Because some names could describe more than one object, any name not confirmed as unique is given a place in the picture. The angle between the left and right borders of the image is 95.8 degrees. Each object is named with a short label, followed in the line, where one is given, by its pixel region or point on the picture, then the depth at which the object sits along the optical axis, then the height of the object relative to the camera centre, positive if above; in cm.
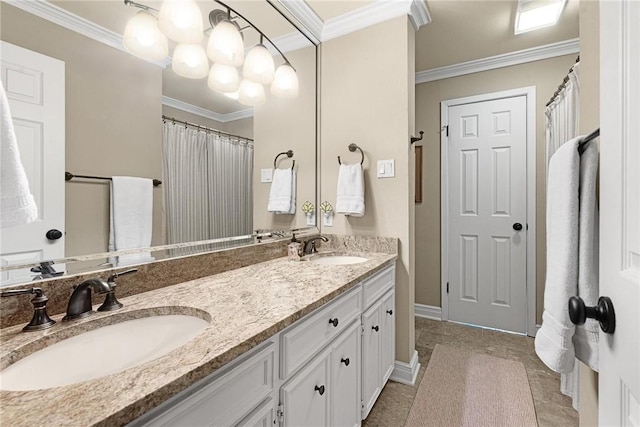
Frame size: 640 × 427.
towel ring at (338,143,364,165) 208 +46
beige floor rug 159 -113
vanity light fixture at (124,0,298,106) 115 +79
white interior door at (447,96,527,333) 261 -1
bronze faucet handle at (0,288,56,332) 76 -27
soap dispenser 178 -24
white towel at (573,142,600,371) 67 -9
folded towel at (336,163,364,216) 198 +15
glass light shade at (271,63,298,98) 193 +87
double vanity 52 -35
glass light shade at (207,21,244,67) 143 +85
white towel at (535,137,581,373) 69 -13
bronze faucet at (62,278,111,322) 82 -25
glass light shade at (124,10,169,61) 110 +68
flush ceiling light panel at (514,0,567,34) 190 +139
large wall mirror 87 +32
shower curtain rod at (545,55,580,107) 180 +82
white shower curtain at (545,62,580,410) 163 +59
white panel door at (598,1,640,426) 49 +1
